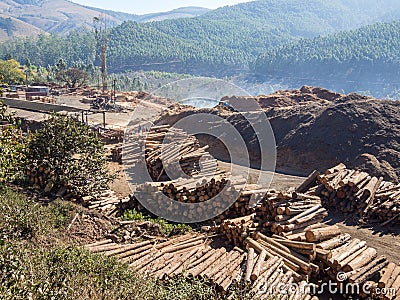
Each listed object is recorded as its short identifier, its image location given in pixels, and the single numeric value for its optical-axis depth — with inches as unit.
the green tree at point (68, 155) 447.2
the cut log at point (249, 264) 267.2
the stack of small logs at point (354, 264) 290.0
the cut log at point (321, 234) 331.3
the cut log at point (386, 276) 281.1
